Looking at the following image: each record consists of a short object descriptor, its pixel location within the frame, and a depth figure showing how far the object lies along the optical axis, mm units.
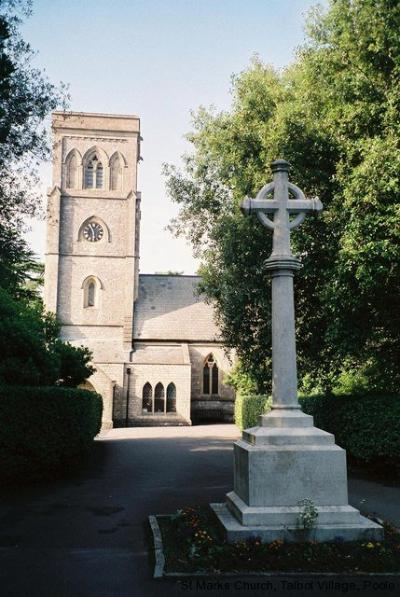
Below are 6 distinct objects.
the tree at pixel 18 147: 14102
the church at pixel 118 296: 34969
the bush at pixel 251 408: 22609
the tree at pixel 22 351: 13000
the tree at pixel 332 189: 10891
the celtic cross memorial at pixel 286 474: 6059
